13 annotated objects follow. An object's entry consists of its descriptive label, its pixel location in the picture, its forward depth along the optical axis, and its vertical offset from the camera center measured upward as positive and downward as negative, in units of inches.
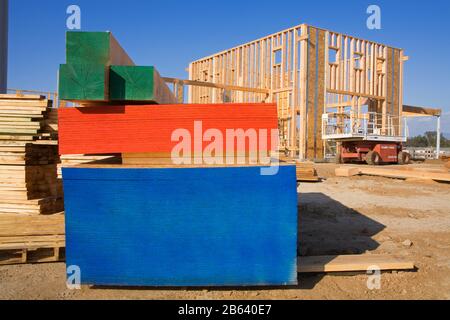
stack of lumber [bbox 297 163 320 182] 388.5 -23.6
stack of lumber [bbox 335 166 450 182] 391.8 -22.9
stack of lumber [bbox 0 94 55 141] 178.1 +19.9
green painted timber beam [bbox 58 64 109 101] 90.4 +20.4
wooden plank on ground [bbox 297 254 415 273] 115.0 -39.3
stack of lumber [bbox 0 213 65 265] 132.0 -37.0
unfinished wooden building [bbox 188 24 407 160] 745.6 +198.3
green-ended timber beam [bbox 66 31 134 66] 91.1 +30.4
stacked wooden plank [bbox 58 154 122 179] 189.2 -3.0
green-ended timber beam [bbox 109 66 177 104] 95.0 +21.2
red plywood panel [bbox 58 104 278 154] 98.6 +9.4
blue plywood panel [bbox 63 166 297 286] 96.5 -21.0
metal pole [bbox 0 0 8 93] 589.3 +205.5
